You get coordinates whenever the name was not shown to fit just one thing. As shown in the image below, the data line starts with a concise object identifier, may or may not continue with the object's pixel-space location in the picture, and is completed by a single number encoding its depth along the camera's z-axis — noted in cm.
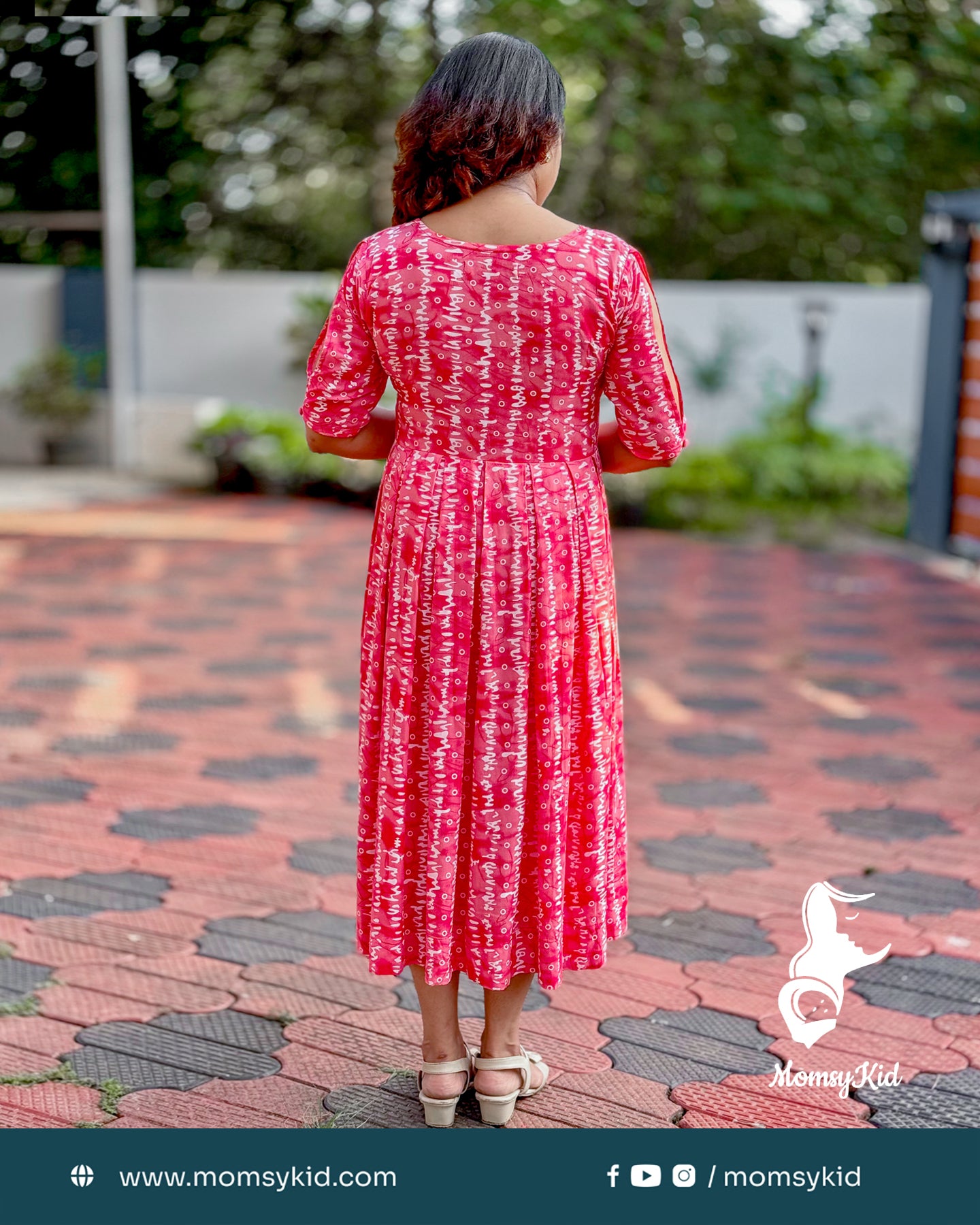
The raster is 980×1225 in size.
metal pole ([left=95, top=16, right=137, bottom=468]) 1157
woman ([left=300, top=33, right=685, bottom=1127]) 194
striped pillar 732
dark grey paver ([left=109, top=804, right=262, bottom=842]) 356
